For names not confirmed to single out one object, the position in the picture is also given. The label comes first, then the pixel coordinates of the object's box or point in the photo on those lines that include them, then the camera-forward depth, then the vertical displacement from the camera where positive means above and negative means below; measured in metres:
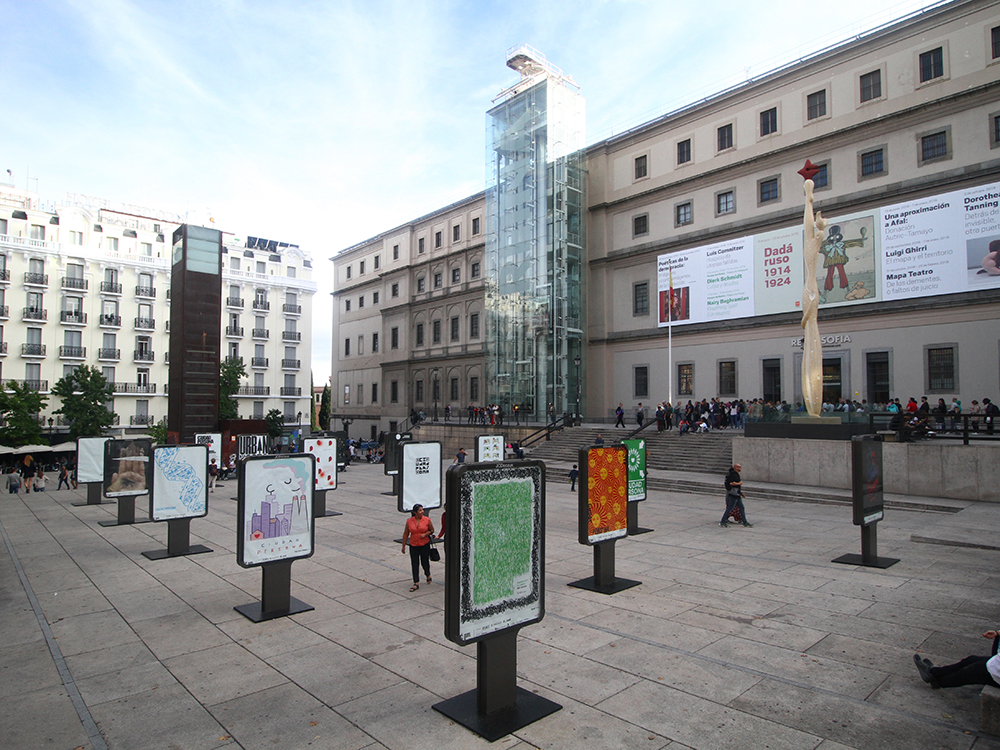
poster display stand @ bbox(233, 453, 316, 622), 8.59 -1.70
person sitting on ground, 5.42 -2.50
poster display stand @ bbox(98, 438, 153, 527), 16.06 -1.69
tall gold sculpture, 22.05 +2.55
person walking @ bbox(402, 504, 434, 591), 10.13 -2.18
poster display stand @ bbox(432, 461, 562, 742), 5.32 -1.57
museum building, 27.83 +8.69
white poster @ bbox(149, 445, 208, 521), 12.70 -1.63
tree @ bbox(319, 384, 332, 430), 85.25 -1.34
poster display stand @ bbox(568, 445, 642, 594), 9.48 -1.66
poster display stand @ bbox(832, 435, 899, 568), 10.96 -1.71
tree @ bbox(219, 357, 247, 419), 53.25 +1.51
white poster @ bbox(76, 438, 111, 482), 19.39 -1.71
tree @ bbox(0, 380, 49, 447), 40.41 -0.79
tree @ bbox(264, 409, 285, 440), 54.88 -1.80
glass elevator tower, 43.28 +10.91
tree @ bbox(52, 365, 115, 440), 45.22 +0.14
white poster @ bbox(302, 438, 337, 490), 17.36 -1.55
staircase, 27.39 -2.35
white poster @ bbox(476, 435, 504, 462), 19.48 -1.44
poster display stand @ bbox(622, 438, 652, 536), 14.05 -1.58
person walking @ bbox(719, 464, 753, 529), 15.55 -2.33
